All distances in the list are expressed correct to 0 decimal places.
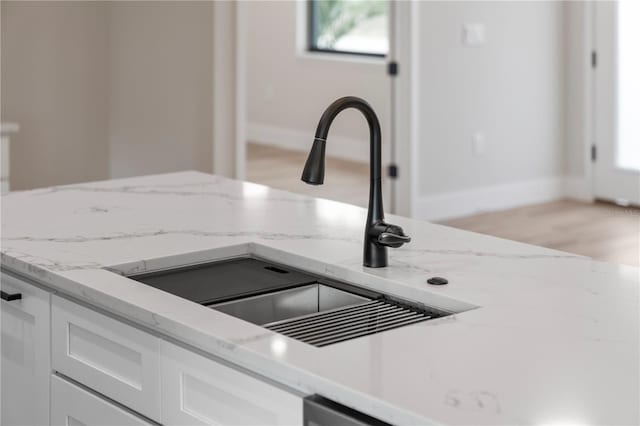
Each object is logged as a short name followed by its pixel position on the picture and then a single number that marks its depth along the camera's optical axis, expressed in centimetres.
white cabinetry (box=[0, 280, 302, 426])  276
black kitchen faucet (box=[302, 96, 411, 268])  301
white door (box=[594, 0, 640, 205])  932
